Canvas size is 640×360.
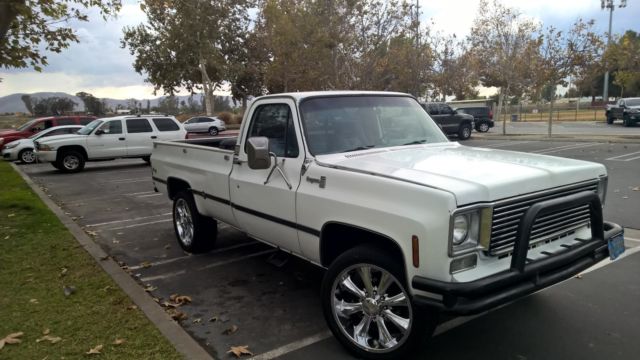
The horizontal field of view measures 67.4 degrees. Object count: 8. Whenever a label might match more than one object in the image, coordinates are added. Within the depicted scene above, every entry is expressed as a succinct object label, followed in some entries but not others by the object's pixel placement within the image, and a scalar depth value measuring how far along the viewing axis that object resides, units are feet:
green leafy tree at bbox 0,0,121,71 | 24.52
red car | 71.25
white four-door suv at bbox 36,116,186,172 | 52.90
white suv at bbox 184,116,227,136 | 120.26
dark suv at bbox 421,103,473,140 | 82.99
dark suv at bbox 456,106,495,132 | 104.99
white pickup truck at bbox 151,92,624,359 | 9.65
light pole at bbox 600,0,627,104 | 142.72
